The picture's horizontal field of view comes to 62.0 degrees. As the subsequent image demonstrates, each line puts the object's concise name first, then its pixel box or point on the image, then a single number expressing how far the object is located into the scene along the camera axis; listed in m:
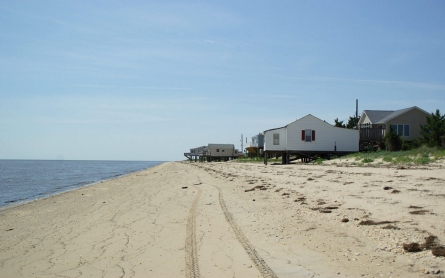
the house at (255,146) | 44.41
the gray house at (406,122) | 38.78
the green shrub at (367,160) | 22.01
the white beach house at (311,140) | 33.91
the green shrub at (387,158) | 20.24
